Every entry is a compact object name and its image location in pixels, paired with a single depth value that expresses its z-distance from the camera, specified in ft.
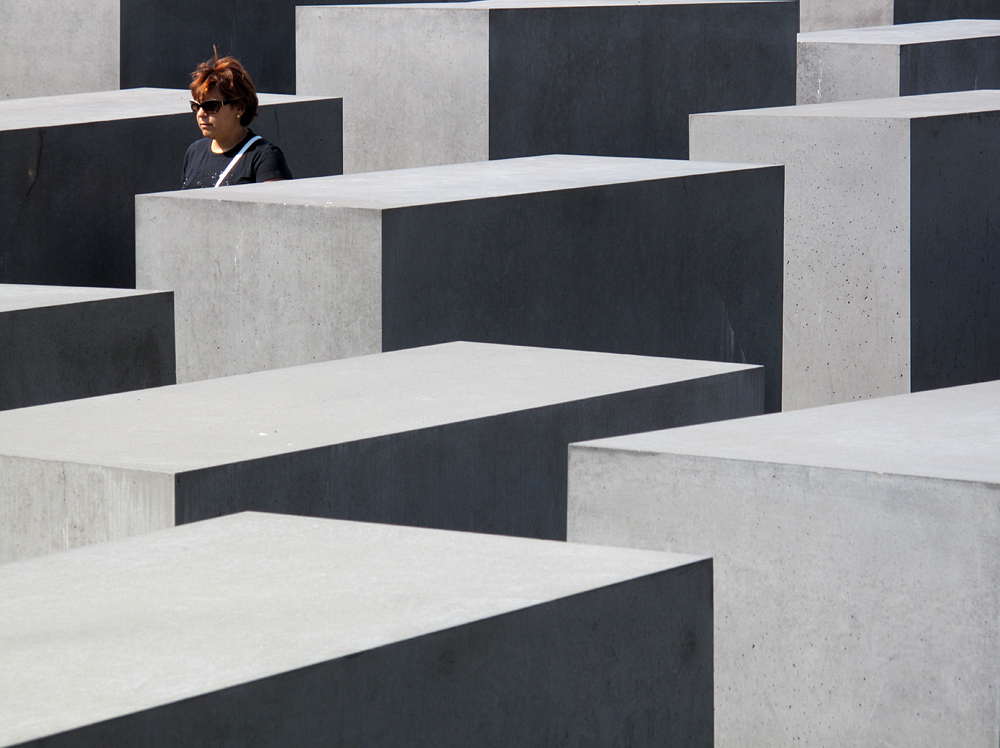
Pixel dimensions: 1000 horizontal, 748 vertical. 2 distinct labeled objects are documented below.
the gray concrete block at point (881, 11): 58.90
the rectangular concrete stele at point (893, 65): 43.01
